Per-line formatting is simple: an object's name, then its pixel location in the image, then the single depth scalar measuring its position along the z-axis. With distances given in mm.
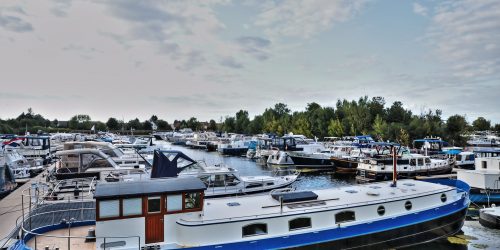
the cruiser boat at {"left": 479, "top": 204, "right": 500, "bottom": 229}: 20953
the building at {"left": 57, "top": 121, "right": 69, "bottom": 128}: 190850
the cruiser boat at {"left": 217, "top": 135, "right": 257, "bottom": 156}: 84975
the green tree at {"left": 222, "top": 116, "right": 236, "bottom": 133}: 174000
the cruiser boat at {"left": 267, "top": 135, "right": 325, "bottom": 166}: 57469
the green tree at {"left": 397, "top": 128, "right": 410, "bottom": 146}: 74562
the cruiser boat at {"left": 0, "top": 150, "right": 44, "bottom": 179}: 35250
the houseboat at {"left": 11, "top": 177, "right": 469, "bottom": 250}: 12812
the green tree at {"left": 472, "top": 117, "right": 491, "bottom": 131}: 157625
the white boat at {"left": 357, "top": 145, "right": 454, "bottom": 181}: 39812
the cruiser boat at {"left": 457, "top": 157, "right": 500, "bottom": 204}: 25953
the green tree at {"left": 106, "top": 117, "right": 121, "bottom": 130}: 198150
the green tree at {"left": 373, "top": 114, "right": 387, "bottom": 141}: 84438
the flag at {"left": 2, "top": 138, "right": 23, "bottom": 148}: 57381
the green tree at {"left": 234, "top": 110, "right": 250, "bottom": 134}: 165750
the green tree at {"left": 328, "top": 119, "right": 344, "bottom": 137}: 102125
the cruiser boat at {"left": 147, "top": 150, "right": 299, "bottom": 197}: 24859
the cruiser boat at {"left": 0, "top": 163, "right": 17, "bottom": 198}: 24109
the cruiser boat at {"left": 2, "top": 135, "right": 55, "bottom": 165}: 48906
